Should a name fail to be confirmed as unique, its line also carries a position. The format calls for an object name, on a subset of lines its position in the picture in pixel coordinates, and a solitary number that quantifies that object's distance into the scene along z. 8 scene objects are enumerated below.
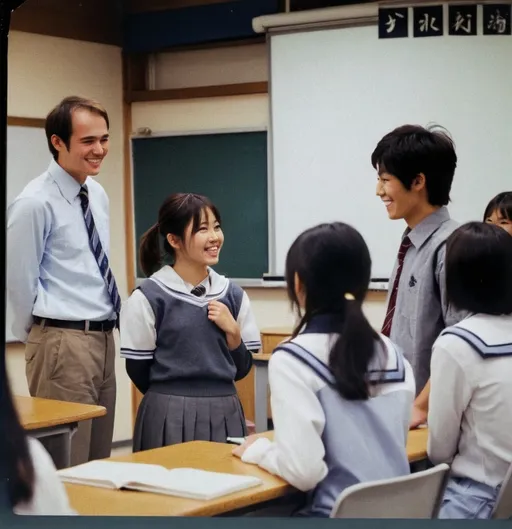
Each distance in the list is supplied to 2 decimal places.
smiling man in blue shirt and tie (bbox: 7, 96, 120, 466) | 2.88
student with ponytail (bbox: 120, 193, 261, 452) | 2.94
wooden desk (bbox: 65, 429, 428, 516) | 2.20
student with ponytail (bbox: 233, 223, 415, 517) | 2.30
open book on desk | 2.25
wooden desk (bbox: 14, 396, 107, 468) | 2.74
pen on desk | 2.66
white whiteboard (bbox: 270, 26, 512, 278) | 2.86
